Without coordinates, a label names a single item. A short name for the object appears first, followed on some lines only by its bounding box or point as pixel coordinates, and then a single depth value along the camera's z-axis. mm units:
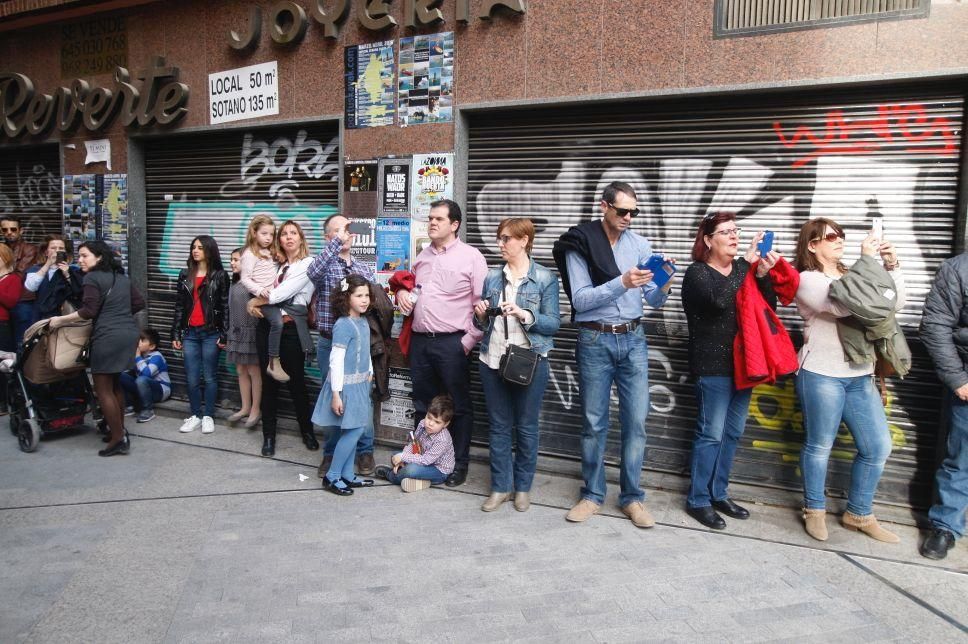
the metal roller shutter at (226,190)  7059
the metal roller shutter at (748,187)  4852
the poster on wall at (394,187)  6223
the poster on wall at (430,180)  6062
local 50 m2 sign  6930
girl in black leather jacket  6797
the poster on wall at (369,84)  6254
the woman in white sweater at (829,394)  4398
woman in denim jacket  4766
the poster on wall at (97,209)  8117
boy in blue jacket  7289
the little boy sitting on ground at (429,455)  5219
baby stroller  6148
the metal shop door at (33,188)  8914
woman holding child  5879
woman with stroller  6027
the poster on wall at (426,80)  6016
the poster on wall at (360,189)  6391
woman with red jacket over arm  4492
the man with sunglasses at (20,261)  7684
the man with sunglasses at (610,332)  4492
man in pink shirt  5254
